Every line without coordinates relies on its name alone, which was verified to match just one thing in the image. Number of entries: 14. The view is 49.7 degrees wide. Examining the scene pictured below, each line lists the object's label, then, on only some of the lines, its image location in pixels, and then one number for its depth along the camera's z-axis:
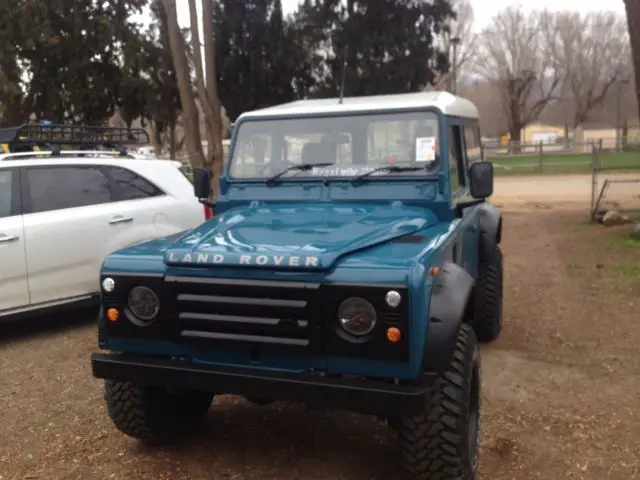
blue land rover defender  3.09
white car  6.12
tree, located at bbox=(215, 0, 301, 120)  19.09
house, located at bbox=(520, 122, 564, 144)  92.38
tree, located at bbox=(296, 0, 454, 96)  19.23
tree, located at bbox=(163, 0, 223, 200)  13.12
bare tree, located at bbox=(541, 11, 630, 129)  58.81
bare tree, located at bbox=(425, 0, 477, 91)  49.72
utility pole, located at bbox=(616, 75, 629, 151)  59.96
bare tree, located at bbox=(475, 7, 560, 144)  59.03
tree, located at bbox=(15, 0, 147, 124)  15.18
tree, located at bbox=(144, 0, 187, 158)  16.81
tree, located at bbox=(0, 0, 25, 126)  14.75
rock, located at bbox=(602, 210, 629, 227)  12.94
